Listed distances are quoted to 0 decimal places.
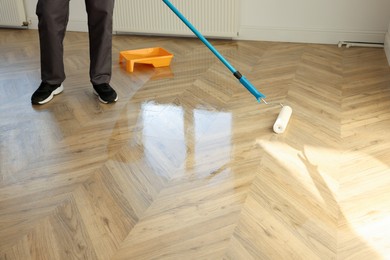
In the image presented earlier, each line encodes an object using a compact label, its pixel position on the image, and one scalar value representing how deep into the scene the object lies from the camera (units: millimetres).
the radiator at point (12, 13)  3572
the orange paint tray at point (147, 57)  2676
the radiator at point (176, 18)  3256
